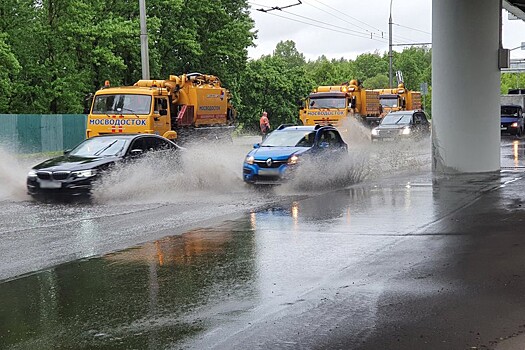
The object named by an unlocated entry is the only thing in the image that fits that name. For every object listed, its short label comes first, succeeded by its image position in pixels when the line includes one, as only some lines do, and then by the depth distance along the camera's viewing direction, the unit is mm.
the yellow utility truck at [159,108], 23766
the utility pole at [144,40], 27781
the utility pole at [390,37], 51344
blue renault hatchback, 17469
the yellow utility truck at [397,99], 43344
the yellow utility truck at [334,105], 34312
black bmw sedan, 15539
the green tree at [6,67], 33938
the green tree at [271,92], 62197
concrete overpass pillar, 18781
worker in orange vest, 33969
